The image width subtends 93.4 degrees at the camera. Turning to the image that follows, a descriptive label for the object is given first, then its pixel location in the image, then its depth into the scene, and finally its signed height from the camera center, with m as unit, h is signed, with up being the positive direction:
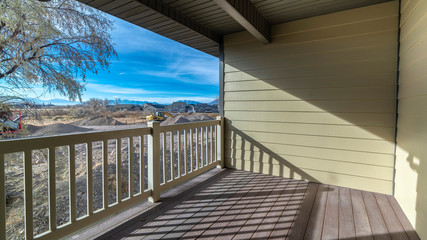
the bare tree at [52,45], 3.70 +1.41
